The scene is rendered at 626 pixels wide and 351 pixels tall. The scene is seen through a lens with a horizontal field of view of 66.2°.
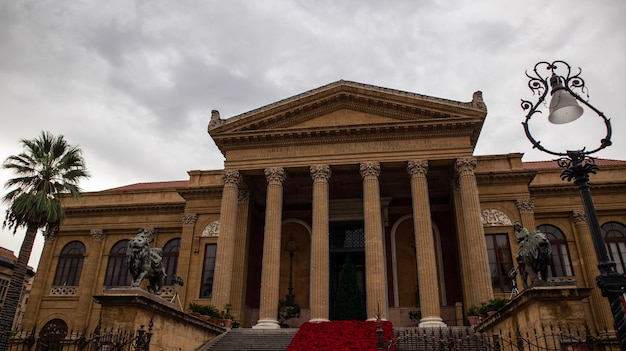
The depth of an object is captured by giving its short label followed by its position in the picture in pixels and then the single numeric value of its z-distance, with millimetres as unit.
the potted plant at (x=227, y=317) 19938
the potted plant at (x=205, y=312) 19203
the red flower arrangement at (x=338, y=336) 16219
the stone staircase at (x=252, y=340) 17406
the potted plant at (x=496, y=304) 17359
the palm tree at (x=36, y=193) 20125
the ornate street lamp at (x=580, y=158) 6000
